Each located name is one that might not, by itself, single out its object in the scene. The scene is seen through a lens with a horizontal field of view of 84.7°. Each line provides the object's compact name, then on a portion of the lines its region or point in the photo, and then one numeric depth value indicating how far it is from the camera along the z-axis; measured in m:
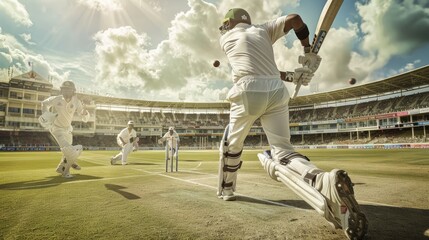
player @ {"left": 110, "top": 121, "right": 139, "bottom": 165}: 12.16
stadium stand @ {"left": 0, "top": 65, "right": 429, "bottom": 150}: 45.31
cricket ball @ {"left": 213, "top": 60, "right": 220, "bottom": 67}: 4.75
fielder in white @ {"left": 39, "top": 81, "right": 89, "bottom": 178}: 6.70
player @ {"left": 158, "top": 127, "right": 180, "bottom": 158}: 11.13
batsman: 2.65
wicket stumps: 8.15
